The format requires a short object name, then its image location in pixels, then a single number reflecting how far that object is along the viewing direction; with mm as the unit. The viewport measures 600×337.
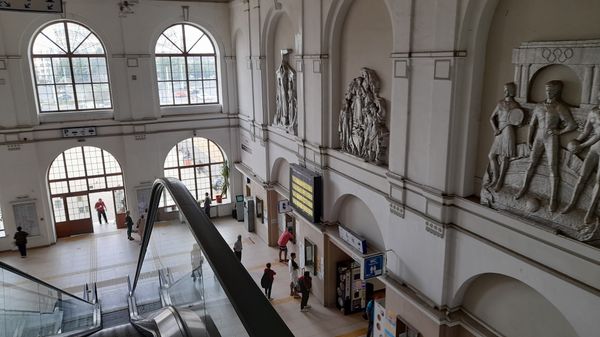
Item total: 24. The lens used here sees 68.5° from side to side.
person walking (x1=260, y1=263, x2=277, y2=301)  12078
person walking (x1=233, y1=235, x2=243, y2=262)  13875
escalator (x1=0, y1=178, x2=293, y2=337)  2163
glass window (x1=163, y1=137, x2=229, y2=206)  18844
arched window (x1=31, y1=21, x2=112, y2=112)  15953
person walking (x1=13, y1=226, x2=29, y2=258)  15302
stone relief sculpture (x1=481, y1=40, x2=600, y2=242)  4891
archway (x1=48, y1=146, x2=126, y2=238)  17281
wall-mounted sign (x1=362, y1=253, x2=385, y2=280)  8578
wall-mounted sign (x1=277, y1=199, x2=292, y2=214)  13672
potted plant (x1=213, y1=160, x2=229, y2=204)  19156
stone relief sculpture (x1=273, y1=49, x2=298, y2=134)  12859
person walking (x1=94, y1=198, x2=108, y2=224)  18047
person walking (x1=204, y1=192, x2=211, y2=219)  18325
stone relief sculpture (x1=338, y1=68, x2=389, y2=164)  8797
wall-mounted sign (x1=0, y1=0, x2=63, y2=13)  7234
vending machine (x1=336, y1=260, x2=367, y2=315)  11305
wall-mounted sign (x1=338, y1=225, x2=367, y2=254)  9500
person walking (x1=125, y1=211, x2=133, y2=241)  16766
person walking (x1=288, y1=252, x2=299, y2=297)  12422
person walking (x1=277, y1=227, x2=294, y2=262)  13773
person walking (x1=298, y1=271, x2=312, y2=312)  11523
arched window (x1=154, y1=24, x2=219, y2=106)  17609
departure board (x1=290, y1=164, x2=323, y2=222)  11164
